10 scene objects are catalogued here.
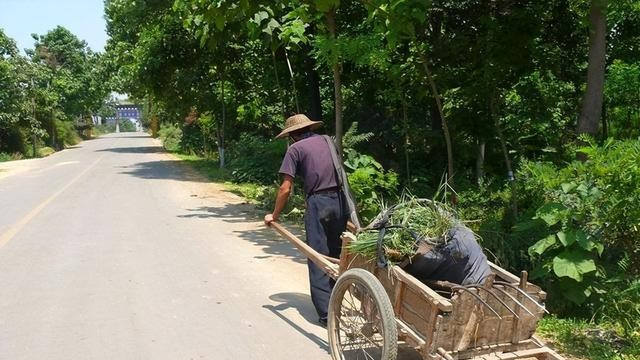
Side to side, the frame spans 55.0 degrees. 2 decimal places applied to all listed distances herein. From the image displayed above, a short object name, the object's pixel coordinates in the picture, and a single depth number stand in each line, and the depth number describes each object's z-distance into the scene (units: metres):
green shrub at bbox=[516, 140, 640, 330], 5.07
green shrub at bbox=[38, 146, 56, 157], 39.02
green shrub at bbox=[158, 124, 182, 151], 42.53
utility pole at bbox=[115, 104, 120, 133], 114.91
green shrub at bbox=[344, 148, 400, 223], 9.50
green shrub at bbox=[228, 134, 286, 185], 18.20
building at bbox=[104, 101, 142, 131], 118.81
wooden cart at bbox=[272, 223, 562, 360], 3.68
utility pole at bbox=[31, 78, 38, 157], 37.81
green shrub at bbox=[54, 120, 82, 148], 49.91
